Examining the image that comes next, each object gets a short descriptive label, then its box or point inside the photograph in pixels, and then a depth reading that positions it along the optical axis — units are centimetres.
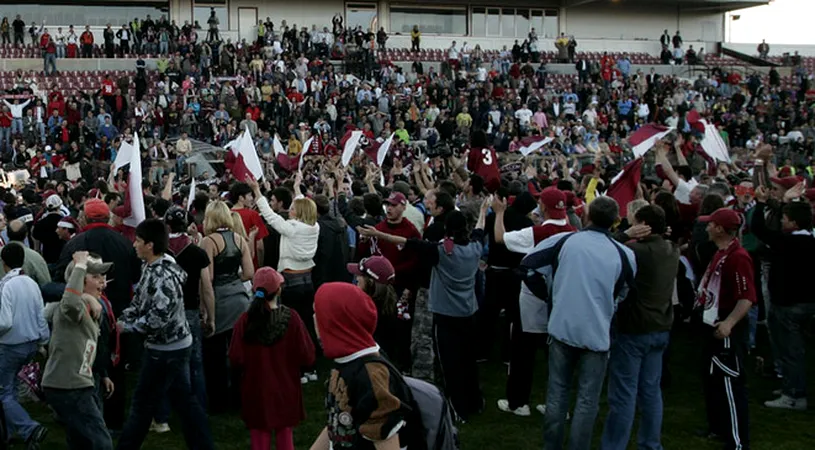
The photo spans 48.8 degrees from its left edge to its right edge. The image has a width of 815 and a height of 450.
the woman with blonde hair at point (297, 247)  823
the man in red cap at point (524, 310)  728
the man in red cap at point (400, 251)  781
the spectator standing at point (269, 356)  582
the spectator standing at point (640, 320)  616
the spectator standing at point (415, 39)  3750
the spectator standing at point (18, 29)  3212
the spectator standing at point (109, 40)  3180
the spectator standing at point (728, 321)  658
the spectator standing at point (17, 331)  643
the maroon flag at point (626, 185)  859
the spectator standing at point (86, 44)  3166
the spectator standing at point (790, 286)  769
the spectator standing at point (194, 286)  670
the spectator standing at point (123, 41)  3195
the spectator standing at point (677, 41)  4128
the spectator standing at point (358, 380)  372
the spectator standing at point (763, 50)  4306
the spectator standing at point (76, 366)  564
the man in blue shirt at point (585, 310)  580
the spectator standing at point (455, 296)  709
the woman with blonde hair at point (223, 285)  723
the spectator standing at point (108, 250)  723
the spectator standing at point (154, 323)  590
